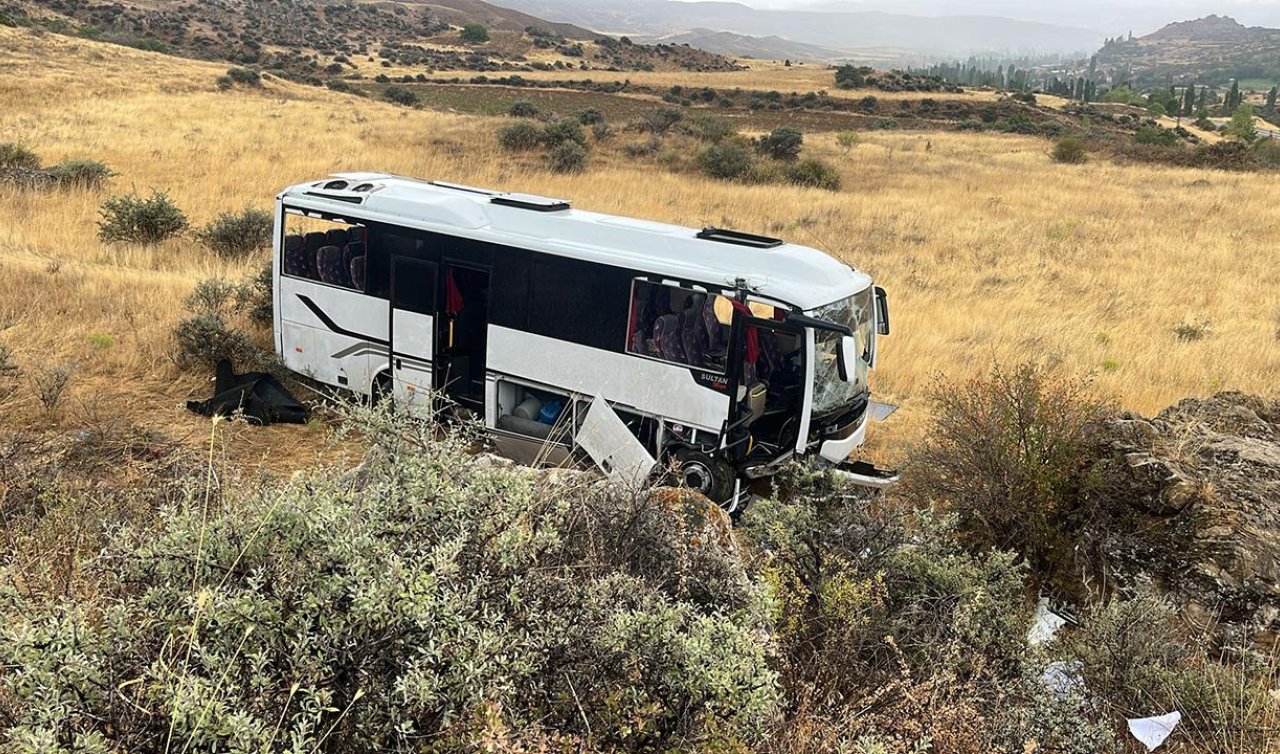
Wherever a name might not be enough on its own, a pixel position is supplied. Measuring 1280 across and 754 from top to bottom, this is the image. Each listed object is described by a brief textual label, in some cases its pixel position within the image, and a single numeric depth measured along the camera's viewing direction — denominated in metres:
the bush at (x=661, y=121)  37.78
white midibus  7.71
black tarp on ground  9.30
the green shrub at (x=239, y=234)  16.08
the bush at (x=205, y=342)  10.19
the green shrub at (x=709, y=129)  35.41
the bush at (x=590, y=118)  38.84
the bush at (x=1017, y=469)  6.37
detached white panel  7.87
